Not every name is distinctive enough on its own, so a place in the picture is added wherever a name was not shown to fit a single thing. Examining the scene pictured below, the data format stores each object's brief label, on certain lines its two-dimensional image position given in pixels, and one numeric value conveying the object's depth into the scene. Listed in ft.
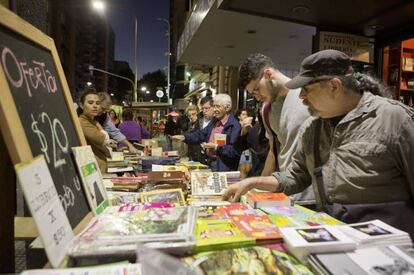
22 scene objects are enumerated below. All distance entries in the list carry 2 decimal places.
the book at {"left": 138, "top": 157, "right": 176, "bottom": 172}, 11.56
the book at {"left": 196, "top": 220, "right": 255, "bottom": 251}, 3.43
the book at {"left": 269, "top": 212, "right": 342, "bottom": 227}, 4.27
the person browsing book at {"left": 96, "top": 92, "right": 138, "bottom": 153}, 18.27
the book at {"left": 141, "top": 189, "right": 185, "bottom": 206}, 6.18
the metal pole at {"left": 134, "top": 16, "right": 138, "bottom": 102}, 78.46
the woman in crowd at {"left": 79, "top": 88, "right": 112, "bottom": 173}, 11.62
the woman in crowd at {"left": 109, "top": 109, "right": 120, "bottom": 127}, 35.96
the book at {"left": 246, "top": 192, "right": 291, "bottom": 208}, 5.41
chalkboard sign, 3.09
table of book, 3.11
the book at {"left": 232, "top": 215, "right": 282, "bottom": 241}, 3.70
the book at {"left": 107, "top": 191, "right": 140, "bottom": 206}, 5.93
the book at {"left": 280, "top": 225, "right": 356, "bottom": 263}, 3.34
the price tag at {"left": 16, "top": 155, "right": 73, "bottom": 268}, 2.89
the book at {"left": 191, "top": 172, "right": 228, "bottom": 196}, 7.06
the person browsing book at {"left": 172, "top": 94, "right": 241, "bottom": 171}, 14.40
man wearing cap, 5.43
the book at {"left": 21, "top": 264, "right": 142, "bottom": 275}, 2.94
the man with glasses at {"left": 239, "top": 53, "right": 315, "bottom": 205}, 8.55
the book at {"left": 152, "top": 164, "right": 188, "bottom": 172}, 9.62
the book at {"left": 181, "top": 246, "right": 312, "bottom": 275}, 3.07
